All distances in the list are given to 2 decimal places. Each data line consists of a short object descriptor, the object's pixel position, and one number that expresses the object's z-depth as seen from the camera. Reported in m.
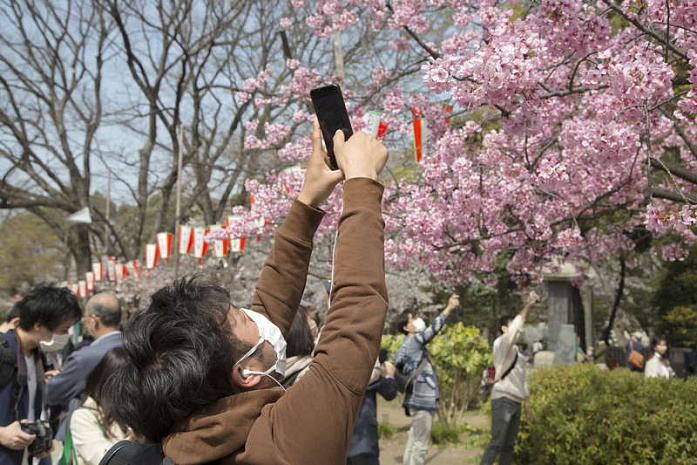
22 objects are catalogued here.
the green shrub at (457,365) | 8.38
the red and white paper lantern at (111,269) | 16.45
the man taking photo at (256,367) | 1.09
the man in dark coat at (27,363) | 2.83
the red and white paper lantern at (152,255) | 13.49
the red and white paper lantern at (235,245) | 10.87
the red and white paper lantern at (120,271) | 16.16
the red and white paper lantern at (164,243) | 13.17
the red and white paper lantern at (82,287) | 17.70
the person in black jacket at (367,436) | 3.71
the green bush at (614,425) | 4.21
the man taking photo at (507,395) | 5.04
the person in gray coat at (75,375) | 3.15
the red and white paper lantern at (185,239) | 12.09
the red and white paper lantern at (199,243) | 11.84
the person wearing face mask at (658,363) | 8.51
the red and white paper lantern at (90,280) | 16.97
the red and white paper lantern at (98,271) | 16.84
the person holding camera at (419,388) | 5.22
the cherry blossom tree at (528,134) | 3.09
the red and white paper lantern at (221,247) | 10.90
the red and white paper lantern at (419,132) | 5.61
